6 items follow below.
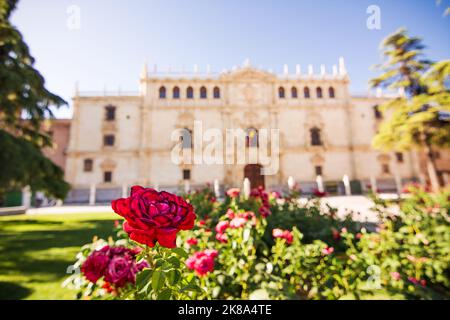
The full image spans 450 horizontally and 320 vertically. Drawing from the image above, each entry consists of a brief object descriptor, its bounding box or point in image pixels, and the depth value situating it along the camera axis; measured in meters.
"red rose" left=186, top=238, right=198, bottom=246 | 2.37
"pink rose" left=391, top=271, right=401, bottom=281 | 2.10
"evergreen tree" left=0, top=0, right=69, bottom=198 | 5.63
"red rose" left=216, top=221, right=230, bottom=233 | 2.36
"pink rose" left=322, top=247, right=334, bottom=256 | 2.31
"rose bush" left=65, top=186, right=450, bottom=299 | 2.01
